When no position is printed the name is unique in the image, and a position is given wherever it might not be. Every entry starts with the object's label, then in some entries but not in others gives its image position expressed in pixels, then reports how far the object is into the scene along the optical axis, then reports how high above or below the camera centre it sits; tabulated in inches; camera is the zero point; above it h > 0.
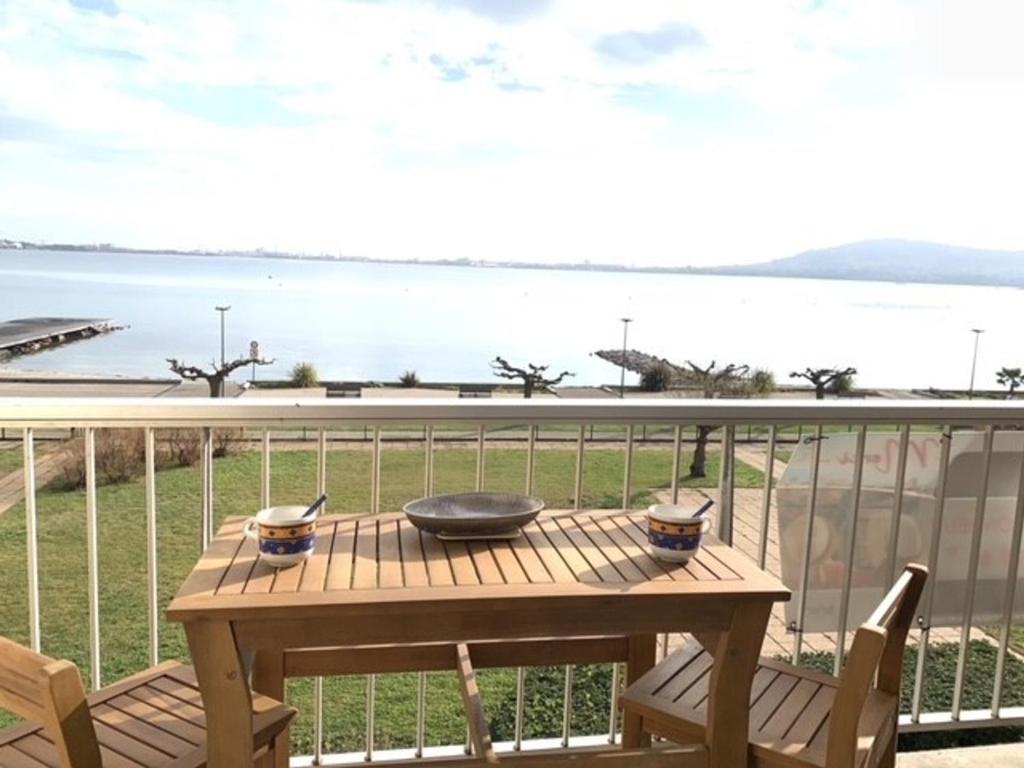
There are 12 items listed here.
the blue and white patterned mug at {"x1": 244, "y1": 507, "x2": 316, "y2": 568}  61.7 -20.2
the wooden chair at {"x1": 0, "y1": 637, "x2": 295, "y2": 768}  44.9 -35.9
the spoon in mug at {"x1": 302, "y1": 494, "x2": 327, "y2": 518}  65.0 -19.1
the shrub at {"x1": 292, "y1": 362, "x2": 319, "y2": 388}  747.4 -98.3
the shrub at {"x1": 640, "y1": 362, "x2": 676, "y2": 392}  704.4 -83.9
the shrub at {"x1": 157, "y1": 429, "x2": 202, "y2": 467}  394.3 -95.4
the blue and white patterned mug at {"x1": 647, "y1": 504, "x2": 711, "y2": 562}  66.1 -20.0
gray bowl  69.0 -20.5
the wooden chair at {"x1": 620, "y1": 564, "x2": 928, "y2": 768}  56.4 -35.5
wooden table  56.4 -22.5
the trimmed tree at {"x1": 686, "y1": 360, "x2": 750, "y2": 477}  637.3 -72.9
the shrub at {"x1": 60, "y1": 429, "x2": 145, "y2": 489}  390.3 -96.1
